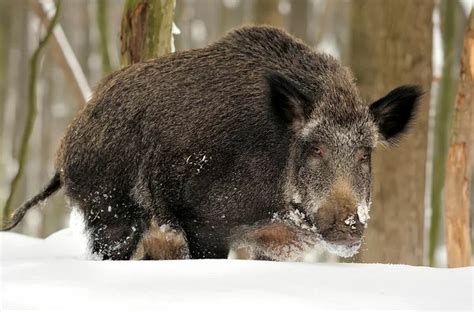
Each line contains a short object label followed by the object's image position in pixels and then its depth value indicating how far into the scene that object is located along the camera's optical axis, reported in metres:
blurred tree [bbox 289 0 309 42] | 19.17
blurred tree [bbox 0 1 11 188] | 20.98
